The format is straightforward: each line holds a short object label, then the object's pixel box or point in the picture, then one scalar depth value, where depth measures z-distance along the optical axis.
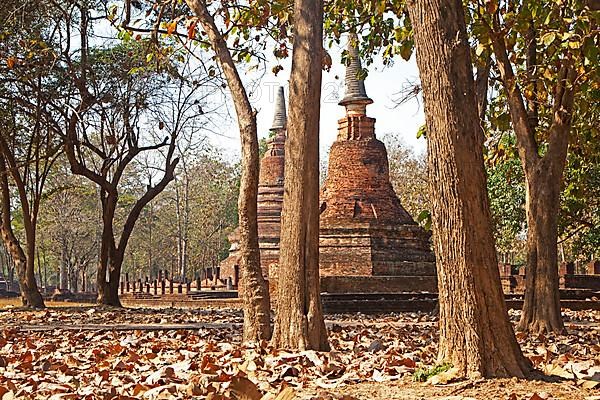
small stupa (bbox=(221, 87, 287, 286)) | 35.97
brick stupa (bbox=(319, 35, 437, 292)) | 26.30
